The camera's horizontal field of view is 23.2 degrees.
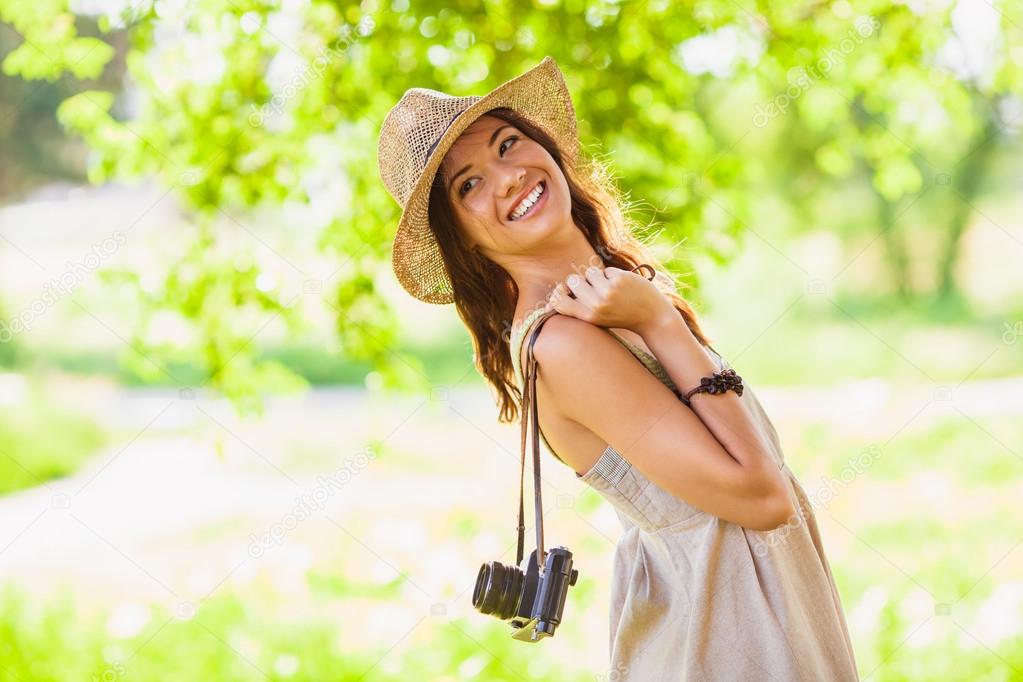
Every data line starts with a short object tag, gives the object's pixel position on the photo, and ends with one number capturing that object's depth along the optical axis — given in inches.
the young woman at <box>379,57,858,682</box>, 103.7
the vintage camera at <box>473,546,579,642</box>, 105.5
